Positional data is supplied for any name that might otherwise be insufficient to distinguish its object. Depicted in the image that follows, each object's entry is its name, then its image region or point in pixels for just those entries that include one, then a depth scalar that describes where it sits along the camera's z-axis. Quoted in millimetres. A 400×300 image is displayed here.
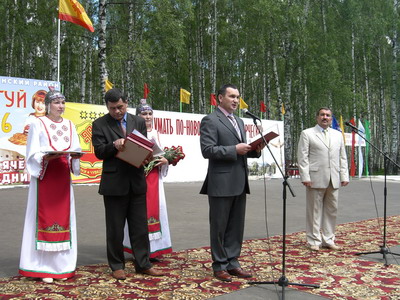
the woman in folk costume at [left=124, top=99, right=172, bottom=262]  4844
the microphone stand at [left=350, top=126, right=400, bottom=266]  4923
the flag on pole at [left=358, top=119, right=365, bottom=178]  21350
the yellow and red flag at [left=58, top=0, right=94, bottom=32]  13867
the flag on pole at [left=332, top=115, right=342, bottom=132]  20806
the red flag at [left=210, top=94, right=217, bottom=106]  20891
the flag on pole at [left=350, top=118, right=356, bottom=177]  22172
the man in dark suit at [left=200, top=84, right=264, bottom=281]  4066
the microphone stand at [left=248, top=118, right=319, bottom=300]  3598
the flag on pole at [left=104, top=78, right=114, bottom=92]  15253
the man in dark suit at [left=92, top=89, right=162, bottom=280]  4047
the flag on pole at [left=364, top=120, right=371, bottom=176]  23162
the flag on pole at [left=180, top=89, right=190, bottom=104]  20044
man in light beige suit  5711
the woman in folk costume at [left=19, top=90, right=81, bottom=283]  4003
